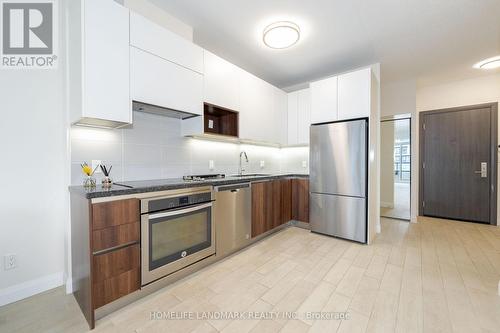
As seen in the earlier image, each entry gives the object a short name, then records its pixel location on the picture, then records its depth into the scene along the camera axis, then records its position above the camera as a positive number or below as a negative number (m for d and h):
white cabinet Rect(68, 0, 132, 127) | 1.66 +0.83
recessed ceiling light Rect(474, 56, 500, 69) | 3.38 +1.61
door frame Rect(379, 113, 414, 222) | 4.21 +0.92
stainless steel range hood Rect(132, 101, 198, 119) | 2.09 +0.58
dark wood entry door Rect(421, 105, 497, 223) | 4.02 +0.01
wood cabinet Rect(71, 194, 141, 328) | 1.48 -0.63
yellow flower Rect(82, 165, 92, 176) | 1.82 -0.04
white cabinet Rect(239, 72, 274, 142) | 3.12 +0.86
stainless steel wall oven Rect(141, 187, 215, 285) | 1.76 -0.60
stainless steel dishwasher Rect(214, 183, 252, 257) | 2.41 -0.63
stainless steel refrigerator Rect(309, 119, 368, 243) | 2.94 -0.21
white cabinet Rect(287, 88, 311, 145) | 3.80 +0.86
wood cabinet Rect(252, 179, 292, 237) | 2.97 -0.60
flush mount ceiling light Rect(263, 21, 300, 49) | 2.41 +1.49
